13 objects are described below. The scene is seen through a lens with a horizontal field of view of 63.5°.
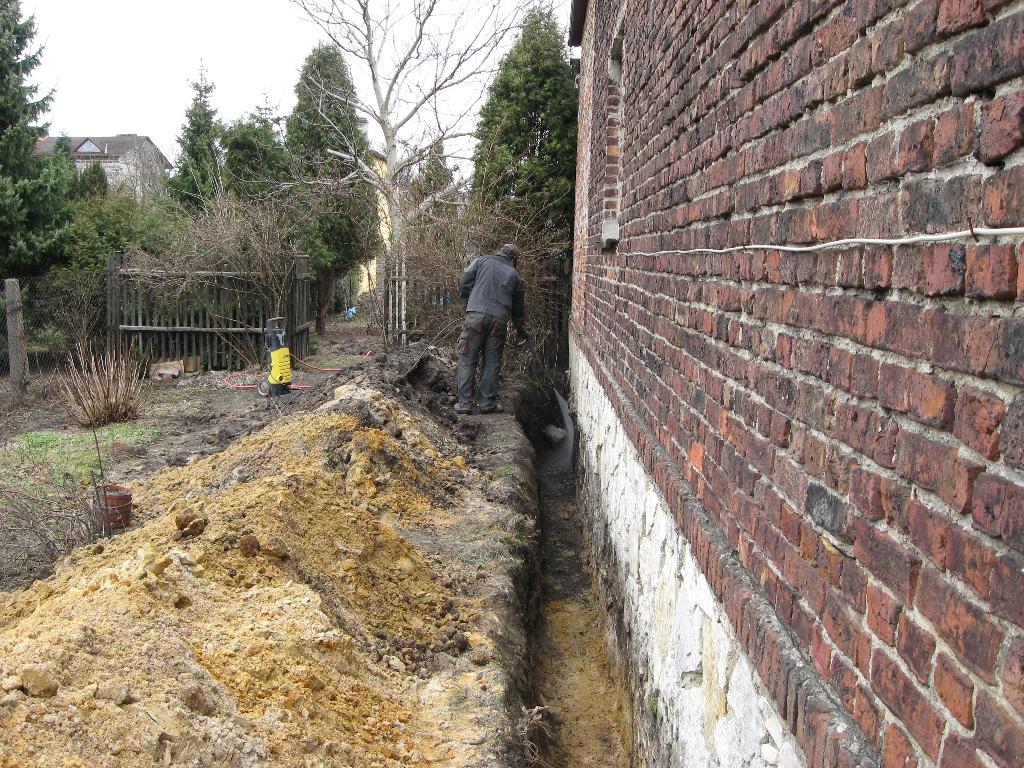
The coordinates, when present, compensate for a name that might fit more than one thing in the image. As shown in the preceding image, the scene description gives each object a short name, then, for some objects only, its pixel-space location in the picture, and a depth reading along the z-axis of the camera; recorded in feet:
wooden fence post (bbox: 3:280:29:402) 35.70
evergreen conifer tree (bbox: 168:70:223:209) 72.59
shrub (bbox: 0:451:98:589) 16.40
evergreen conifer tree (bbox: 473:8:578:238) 46.26
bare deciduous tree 62.49
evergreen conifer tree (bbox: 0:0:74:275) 46.88
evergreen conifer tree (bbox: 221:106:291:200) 70.44
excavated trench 14.92
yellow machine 36.73
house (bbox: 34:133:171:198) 108.58
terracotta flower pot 17.63
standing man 32.45
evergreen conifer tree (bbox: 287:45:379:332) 66.33
